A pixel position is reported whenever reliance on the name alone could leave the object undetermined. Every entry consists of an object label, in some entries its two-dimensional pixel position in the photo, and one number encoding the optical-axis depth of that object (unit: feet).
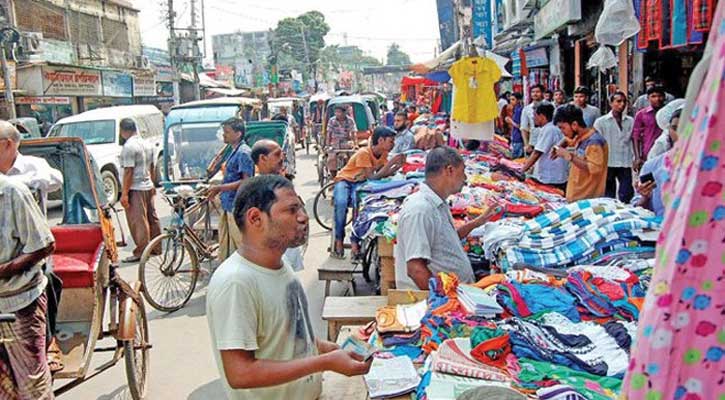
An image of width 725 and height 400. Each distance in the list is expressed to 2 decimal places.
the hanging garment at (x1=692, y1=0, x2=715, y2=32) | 16.48
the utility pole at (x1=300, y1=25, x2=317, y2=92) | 209.99
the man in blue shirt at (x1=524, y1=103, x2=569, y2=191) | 24.50
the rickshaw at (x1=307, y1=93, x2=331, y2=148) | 76.95
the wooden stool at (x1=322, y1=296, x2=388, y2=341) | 14.53
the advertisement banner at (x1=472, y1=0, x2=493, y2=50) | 63.82
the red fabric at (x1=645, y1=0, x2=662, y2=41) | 20.95
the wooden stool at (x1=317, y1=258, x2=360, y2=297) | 22.06
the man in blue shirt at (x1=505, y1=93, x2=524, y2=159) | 38.06
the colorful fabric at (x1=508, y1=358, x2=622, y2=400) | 8.77
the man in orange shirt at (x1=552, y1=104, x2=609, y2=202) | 19.88
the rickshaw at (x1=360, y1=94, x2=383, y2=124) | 65.77
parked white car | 44.70
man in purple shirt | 26.35
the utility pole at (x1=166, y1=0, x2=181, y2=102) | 110.32
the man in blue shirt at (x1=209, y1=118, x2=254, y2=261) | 21.94
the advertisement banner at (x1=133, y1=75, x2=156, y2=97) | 97.19
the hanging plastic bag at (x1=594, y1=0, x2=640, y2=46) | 21.74
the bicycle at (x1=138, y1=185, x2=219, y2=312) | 22.44
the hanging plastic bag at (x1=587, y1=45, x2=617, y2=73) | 33.86
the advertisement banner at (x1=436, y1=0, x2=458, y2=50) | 91.61
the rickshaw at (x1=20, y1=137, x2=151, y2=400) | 14.42
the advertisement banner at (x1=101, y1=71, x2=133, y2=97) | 86.38
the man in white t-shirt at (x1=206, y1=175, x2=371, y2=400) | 7.12
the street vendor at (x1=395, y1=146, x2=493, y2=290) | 13.57
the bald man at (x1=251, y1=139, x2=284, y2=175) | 18.61
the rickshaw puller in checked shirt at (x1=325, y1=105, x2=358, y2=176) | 44.11
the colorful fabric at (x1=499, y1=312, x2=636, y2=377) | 9.53
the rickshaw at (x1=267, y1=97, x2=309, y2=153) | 86.69
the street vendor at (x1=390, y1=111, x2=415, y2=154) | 34.30
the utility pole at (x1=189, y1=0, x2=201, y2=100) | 119.85
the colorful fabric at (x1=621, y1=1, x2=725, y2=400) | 3.69
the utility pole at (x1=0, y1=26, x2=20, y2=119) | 54.90
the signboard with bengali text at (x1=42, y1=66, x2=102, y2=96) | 70.44
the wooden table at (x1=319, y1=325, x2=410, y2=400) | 12.75
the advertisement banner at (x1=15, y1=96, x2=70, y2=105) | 68.59
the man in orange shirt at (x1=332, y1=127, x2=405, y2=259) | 25.14
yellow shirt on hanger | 25.14
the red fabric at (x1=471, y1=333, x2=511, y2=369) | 9.66
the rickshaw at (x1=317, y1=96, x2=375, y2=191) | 49.32
